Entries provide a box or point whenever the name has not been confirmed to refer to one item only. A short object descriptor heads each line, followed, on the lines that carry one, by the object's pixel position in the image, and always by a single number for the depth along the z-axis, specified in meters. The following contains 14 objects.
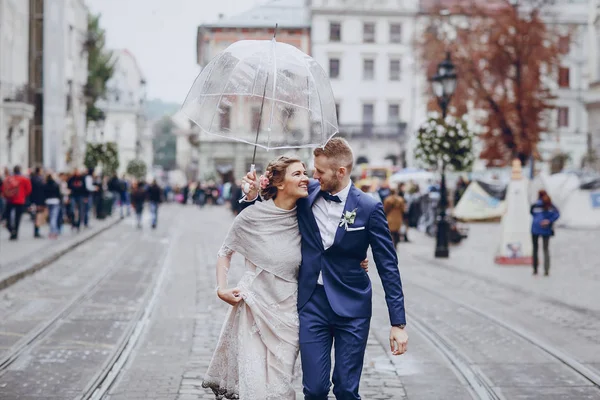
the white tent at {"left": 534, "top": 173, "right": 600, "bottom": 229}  34.66
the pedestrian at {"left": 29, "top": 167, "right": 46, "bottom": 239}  24.64
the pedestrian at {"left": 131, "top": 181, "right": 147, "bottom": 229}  31.84
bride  5.14
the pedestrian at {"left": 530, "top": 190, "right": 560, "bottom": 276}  17.20
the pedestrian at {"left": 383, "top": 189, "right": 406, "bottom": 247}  22.47
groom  5.10
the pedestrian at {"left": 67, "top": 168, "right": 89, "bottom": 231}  27.50
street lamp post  21.70
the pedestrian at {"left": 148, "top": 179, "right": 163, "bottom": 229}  30.72
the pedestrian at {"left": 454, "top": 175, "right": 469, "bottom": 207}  38.94
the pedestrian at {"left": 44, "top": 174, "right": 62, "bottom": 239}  24.52
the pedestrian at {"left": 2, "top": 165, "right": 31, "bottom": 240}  23.17
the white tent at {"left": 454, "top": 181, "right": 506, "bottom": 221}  38.44
